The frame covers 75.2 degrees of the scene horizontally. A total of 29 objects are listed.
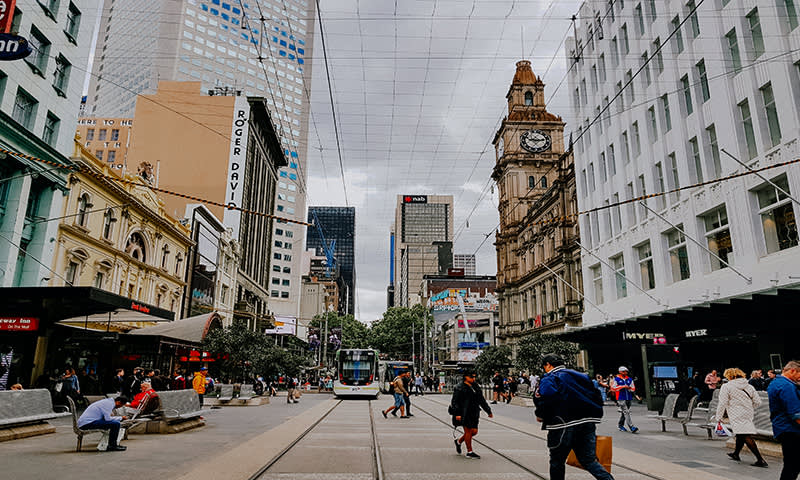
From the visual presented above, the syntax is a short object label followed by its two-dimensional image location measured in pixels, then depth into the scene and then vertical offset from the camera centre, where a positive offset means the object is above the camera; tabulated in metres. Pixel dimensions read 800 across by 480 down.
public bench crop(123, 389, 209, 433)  12.19 -1.19
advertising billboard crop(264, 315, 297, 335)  75.88 +5.83
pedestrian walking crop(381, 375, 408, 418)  18.73 -1.05
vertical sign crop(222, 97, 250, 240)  57.22 +22.12
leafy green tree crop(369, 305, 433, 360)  97.94 +6.40
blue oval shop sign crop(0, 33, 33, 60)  13.32 +7.95
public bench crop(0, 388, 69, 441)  10.37 -1.02
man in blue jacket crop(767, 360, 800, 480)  6.02 -0.54
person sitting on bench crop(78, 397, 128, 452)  9.56 -1.02
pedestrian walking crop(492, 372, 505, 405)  33.86 -1.26
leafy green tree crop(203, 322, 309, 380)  29.55 +0.81
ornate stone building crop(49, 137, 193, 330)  26.31 +7.29
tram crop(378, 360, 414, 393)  55.91 -0.44
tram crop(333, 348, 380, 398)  36.38 -0.67
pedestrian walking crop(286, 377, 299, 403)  28.71 -1.35
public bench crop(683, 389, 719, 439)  11.84 -1.13
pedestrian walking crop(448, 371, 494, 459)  9.73 -0.76
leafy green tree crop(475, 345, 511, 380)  40.69 +0.50
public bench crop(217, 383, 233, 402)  24.50 -1.28
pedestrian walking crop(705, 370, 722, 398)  17.31 -0.39
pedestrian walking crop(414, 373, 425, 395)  47.25 -1.77
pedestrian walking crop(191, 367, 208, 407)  21.98 -0.74
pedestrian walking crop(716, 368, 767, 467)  9.11 -0.68
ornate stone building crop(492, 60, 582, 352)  51.75 +18.10
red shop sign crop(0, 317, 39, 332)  17.77 +1.30
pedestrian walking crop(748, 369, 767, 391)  12.85 -0.29
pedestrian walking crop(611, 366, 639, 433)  14.59 -0.72
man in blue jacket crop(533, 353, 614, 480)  5.70 -0.52
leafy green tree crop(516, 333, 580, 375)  30.62 +0.99
